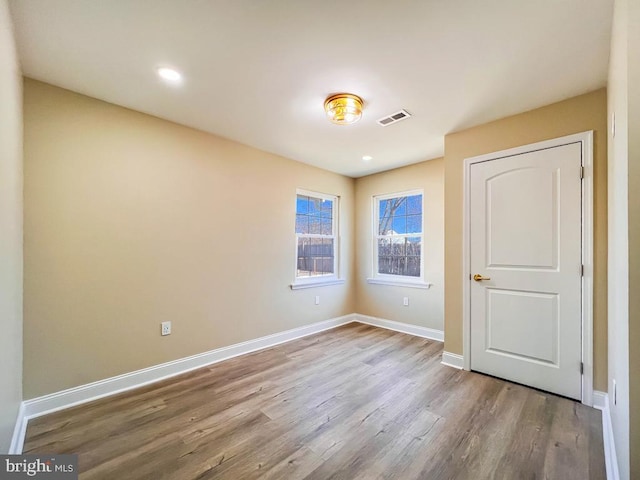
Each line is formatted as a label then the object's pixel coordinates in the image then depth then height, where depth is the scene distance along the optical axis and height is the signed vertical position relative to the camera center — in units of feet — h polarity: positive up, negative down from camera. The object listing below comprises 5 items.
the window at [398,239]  13.16 +0.06
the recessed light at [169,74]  6.15 +3.76
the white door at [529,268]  7.27 -0.78
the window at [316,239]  12.84 +0.05
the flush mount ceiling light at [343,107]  7.11 +3.46
